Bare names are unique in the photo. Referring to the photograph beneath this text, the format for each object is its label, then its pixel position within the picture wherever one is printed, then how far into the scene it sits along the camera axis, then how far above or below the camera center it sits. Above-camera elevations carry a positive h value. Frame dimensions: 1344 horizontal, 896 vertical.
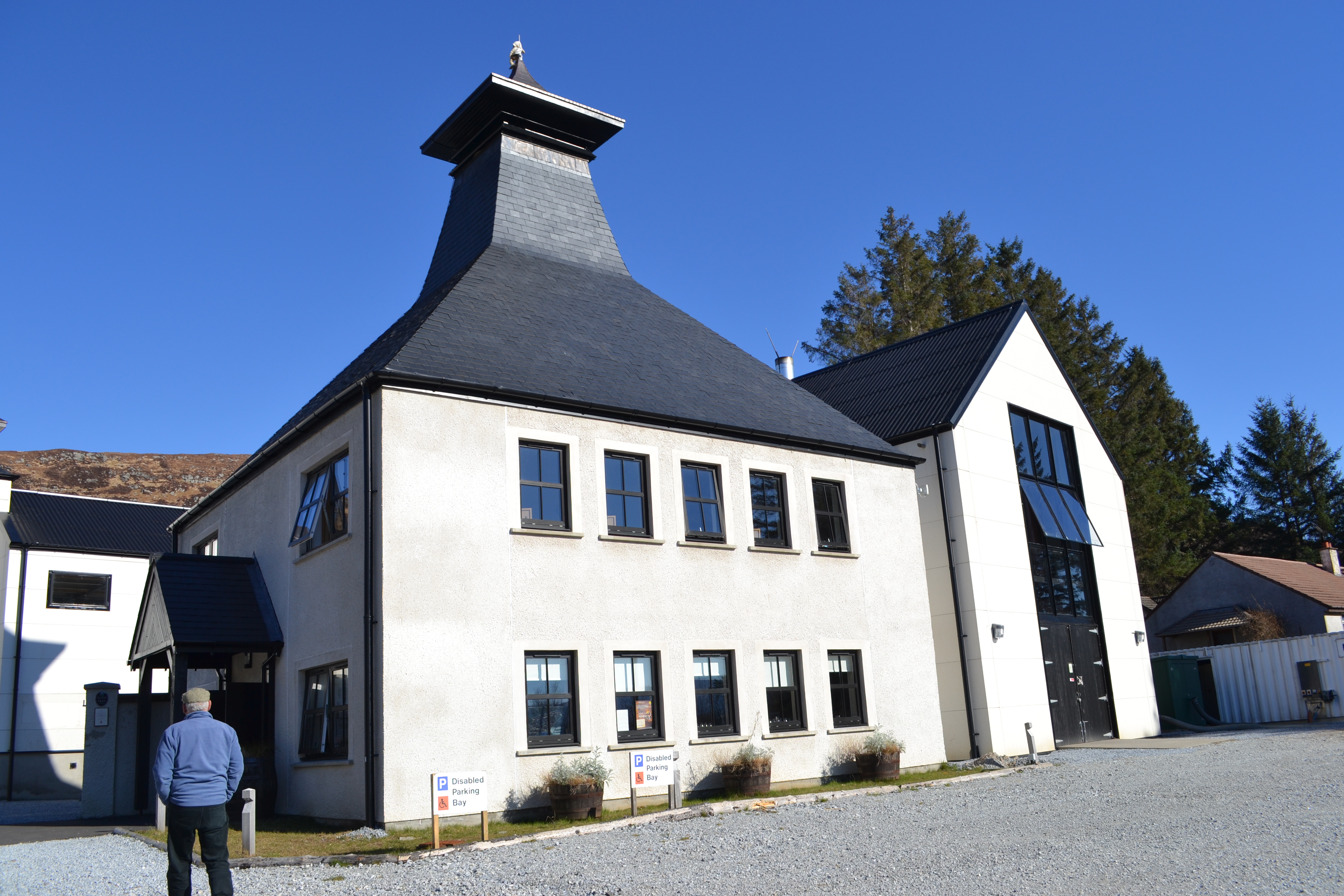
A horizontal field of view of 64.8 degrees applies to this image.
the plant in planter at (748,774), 15.99 -1.32
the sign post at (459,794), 11.94 -1.03
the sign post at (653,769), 14.14 -1.04
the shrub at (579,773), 14.12 -1.03
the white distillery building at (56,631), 27.09 +2.46
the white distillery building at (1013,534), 21.78 +2.97
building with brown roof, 39.00 +1.95
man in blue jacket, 8.04 -0.57
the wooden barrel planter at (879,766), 17.70 -1.47
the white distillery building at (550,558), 14.27 +2.06
